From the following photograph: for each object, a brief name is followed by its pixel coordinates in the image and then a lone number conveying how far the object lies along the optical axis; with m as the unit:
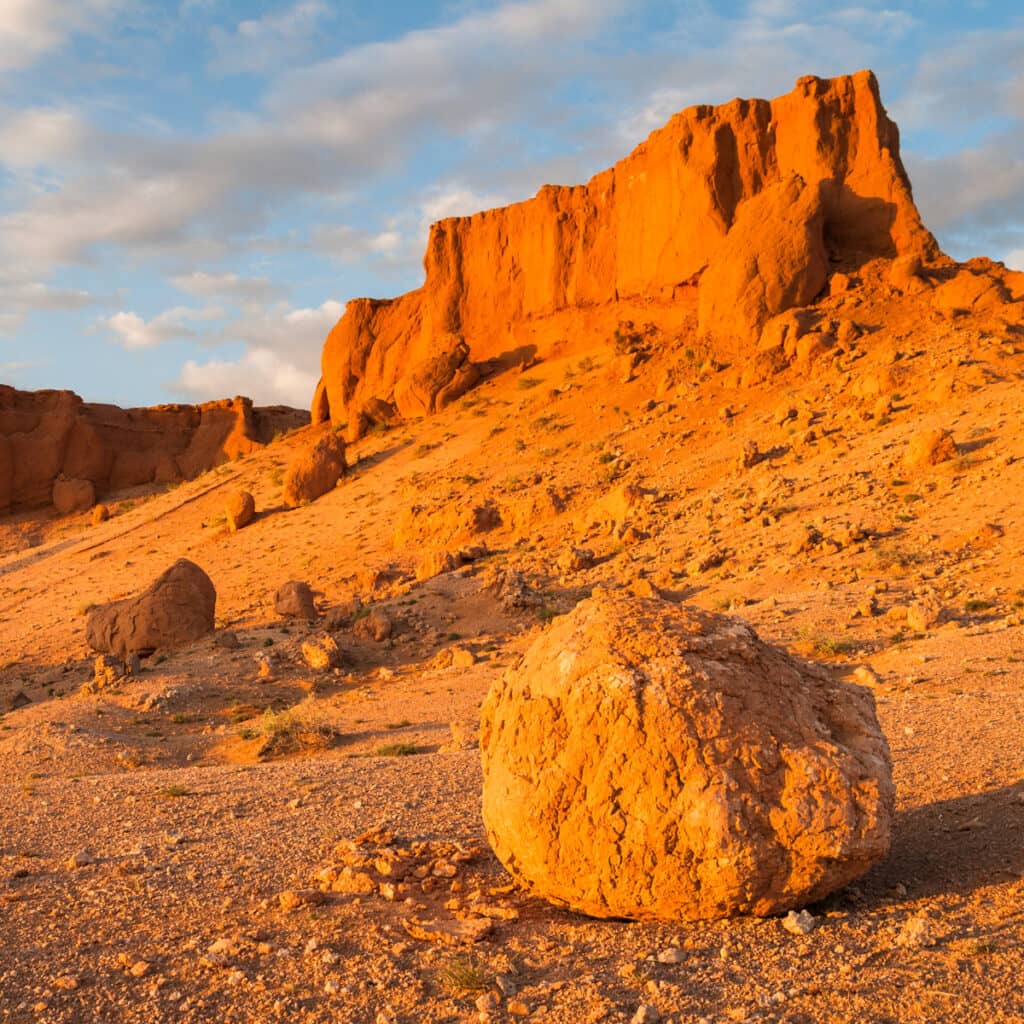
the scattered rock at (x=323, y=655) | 15.27
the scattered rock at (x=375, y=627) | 16.50
